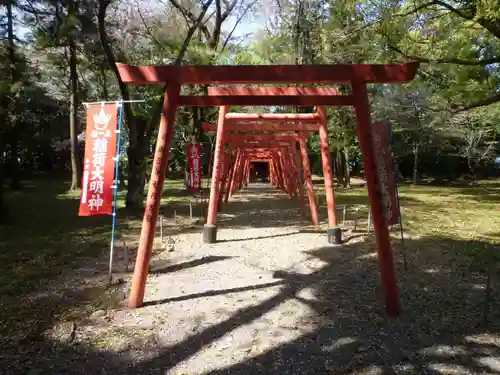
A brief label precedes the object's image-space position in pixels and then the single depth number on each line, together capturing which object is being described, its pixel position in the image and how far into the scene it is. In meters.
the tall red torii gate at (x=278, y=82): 4.51
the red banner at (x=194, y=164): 11.84
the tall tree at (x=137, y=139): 10.78
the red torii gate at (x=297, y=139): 10.27
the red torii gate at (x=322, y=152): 7.92
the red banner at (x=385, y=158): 5.87
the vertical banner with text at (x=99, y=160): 5.36
